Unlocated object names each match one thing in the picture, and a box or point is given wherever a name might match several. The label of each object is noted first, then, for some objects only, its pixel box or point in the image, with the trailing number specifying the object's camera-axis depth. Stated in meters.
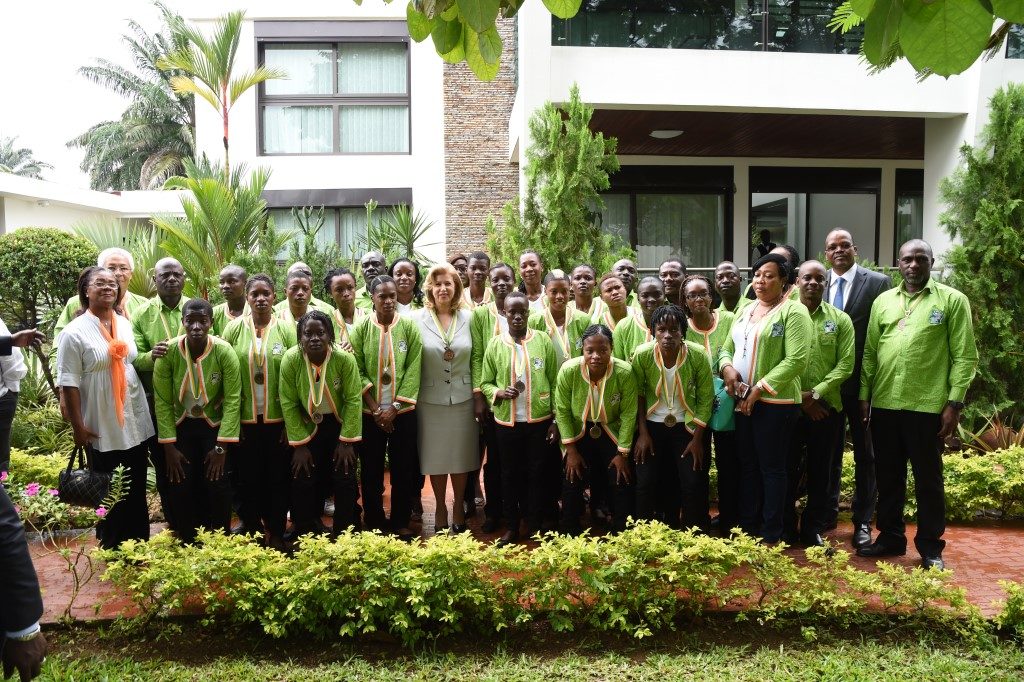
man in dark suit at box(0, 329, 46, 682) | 2.70
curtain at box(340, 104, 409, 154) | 16.56
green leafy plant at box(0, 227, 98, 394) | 10.81
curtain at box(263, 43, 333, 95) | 16.22
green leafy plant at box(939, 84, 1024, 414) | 8.73
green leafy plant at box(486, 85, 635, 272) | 9.42
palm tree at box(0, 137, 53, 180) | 48.62
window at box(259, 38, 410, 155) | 16.33
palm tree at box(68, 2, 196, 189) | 34.19
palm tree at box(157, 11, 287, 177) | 13.48
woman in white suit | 5.77
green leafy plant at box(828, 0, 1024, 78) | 1.54
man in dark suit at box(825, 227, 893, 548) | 5.58
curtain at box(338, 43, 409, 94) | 16.42
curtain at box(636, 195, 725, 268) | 14.44
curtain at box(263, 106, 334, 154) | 16.36
